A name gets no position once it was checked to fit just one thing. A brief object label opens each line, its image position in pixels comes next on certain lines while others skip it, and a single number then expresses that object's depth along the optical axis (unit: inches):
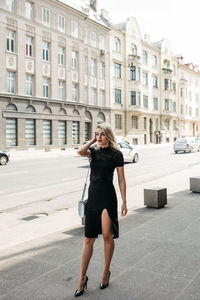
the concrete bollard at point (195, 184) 359.6
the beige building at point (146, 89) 1803.6
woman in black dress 133.1
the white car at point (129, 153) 780.2
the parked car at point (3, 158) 783.1
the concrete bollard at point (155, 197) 286.2
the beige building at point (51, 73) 1205.7
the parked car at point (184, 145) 1163.1
